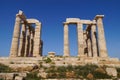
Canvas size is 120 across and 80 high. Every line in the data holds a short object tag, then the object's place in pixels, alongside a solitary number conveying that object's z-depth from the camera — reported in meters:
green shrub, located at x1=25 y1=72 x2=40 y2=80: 12.93
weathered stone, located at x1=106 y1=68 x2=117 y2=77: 14.53
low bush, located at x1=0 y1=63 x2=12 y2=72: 15.10
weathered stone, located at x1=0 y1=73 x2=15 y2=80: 12.13
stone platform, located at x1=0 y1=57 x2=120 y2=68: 17.75
